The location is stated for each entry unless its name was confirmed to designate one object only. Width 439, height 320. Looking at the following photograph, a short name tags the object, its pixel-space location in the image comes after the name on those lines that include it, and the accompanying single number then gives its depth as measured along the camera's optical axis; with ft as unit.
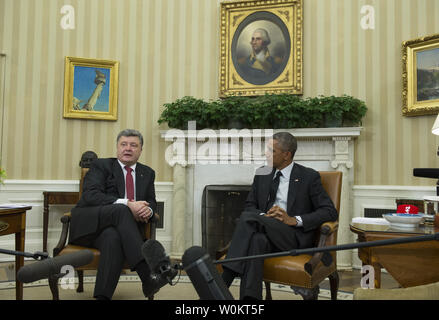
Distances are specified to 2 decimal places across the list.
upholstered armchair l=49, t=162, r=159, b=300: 8.79
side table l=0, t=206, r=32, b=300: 8.80
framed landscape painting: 13.67
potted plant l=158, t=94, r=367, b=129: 13.99
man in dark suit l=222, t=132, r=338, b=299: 7.83
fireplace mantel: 14.12
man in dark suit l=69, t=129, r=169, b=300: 8.50
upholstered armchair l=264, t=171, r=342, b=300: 7.54
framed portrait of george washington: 15.58
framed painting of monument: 16.22
